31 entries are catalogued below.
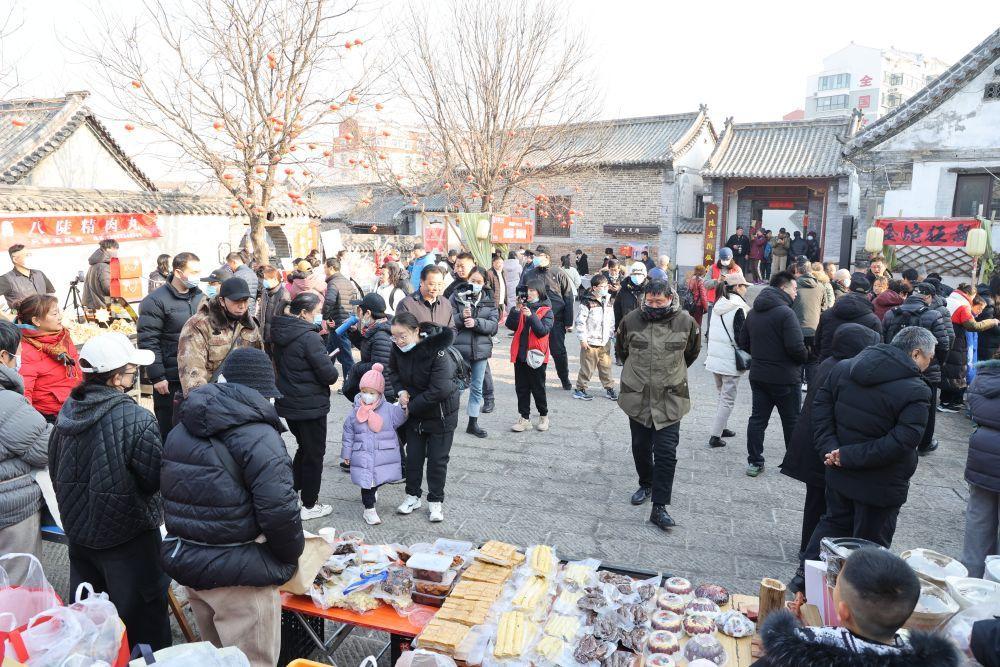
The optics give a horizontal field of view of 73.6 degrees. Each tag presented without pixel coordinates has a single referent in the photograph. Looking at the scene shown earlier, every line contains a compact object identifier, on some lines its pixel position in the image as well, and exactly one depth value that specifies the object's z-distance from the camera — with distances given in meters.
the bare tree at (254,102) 11.13
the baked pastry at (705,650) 2.85
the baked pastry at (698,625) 3.02
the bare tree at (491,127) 16.33
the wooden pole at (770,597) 2.95
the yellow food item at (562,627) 3.01
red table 3.15
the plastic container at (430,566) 3.36
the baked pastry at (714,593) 3.31
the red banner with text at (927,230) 13.14
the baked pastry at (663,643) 2.91
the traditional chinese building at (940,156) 13.60
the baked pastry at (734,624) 3.04
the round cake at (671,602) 3.20
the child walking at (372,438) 4.87
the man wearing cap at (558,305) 8.62
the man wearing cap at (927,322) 6.61
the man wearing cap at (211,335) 4.68
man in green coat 4.90
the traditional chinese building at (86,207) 11.89
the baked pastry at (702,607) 3.17
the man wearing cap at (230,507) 2.57
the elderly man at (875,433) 3.52
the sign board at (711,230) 22.36
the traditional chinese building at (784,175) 21.23
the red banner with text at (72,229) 11.27
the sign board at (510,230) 14.93
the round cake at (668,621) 3.07
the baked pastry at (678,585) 3.34
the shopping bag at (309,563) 3.07
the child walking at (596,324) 8.23
